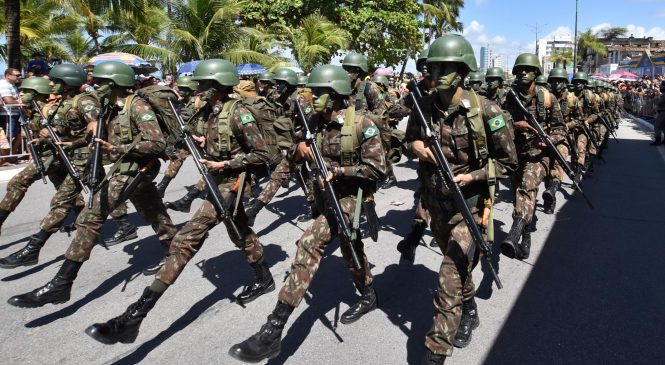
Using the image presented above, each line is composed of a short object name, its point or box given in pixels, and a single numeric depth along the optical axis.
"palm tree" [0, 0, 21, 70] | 10.98
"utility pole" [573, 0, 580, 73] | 35.84
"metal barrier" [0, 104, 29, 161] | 9.79
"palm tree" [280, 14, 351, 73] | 18.95
